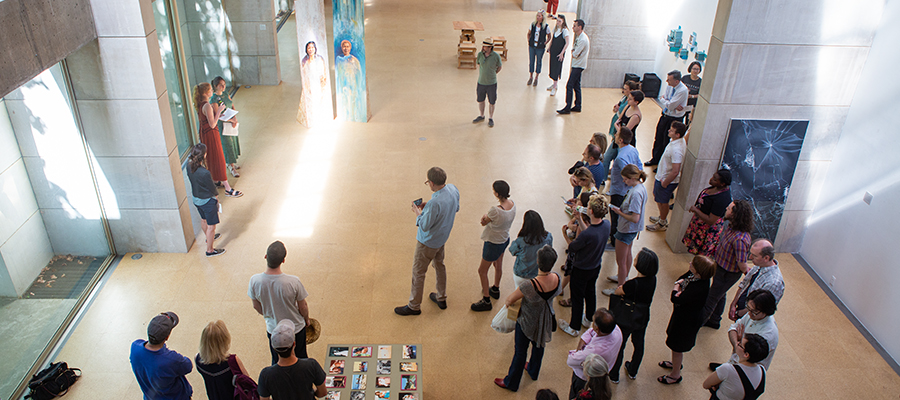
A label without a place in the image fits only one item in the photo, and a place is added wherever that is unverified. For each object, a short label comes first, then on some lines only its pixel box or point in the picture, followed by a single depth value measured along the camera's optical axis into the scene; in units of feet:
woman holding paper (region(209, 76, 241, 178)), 26.78
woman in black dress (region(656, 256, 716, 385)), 16.05
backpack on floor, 16.98
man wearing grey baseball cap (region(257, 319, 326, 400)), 12.82
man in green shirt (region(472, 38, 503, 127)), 33.81
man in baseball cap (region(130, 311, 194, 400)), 13.70
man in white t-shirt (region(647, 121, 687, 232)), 23.50
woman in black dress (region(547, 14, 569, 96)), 39.24
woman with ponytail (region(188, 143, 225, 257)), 21.89
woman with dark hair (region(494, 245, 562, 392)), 15.55
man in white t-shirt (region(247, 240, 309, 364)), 15.47
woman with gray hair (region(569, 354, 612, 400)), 13.07
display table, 14.75
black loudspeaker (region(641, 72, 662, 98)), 40.32
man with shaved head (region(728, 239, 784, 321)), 16.80
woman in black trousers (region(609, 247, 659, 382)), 15.87
